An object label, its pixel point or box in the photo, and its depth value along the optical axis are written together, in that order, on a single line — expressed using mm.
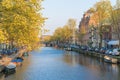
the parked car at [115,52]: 33288
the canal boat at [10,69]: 21769
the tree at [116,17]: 35962
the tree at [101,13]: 39887
